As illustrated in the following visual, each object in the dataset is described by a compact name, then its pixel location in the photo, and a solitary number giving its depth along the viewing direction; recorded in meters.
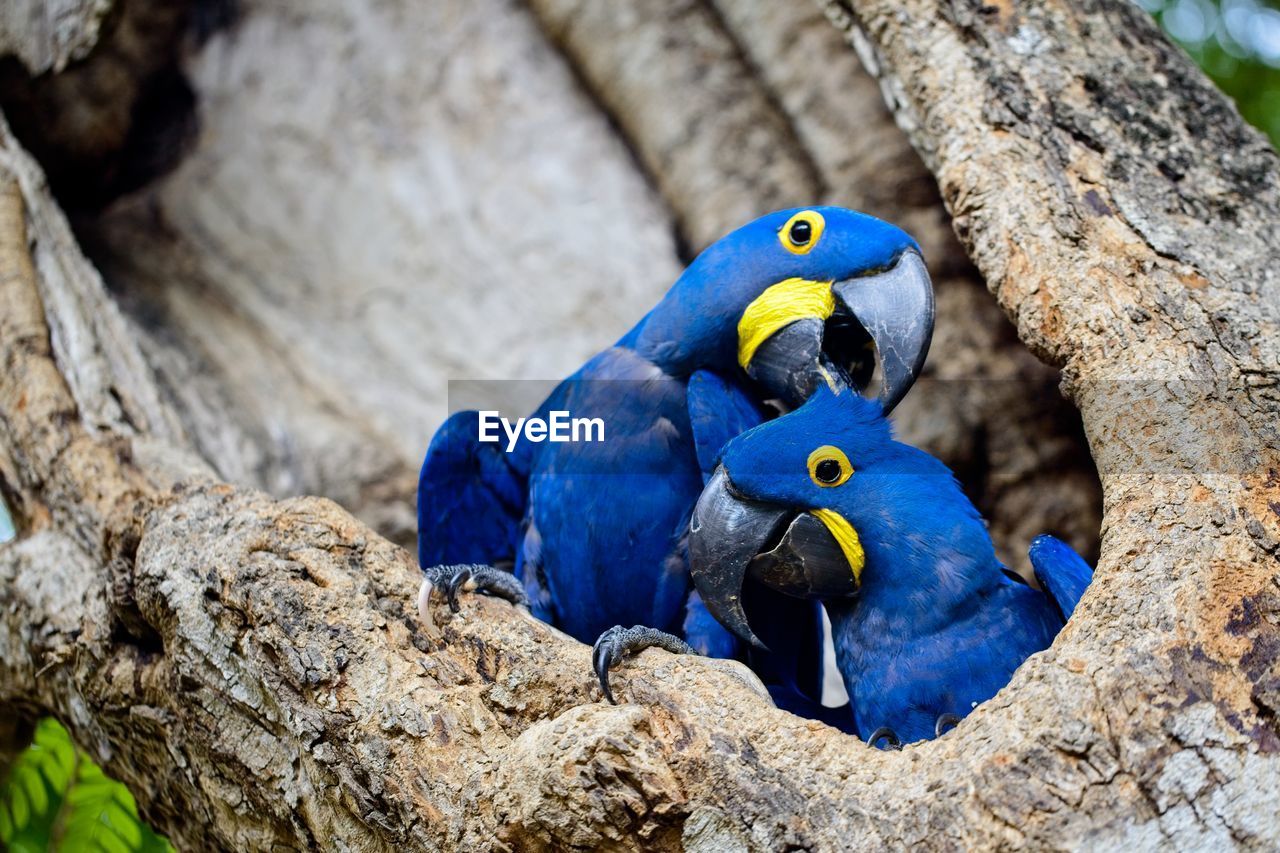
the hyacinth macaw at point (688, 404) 2.59
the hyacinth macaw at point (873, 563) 2.26
